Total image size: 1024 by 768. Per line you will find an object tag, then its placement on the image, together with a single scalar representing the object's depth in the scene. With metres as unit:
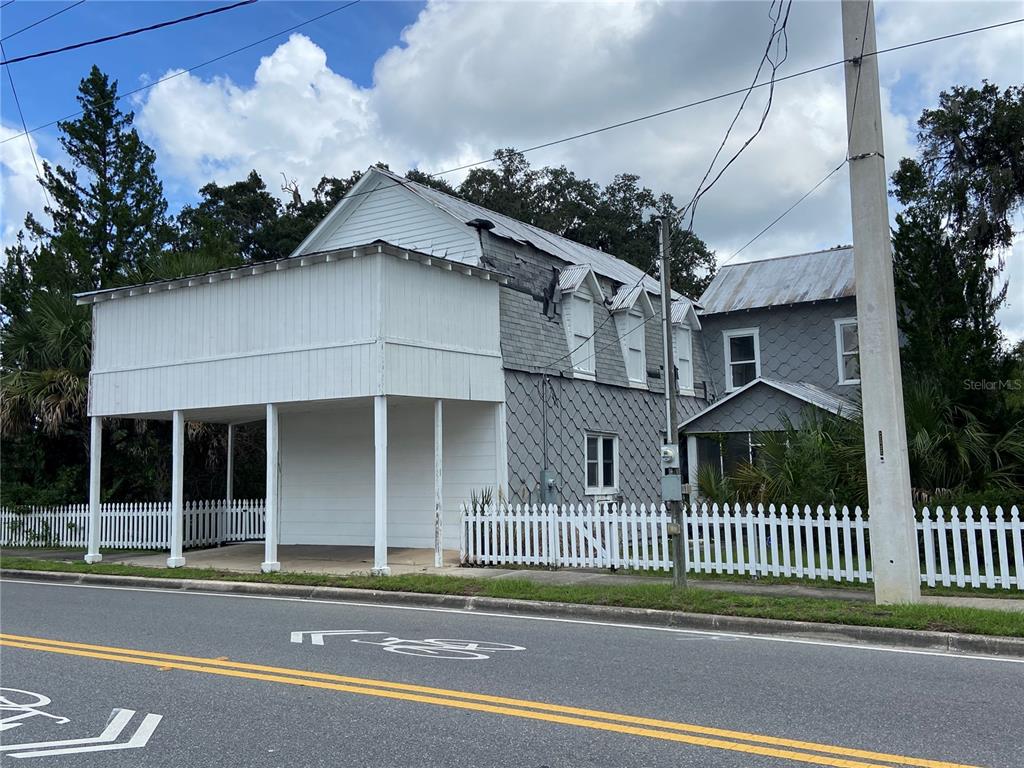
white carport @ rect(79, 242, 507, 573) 14.86
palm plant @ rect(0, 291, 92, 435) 20.95
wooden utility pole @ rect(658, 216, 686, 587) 11.15
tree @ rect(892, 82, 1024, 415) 14.07
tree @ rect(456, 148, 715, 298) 46.91
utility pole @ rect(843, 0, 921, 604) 10.22
